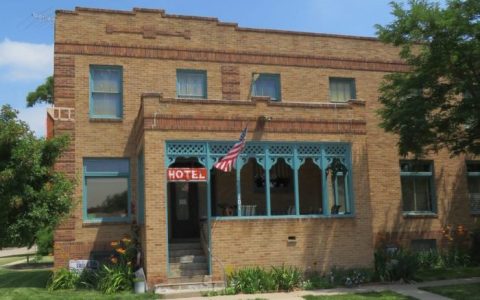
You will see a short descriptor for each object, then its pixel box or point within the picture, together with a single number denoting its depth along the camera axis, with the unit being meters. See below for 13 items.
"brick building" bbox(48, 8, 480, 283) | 15.41
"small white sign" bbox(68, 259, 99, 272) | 17.17
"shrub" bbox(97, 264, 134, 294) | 14.86
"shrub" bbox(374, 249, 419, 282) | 15.83
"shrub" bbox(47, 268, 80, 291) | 16.17
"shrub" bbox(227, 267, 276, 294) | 14.49
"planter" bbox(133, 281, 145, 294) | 14.46
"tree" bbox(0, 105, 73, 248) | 12.19
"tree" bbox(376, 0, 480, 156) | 14.75
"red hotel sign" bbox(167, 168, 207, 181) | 14.91
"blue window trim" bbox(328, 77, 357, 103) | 20.61
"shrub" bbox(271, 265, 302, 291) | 14.80
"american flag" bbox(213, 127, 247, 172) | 14.60
